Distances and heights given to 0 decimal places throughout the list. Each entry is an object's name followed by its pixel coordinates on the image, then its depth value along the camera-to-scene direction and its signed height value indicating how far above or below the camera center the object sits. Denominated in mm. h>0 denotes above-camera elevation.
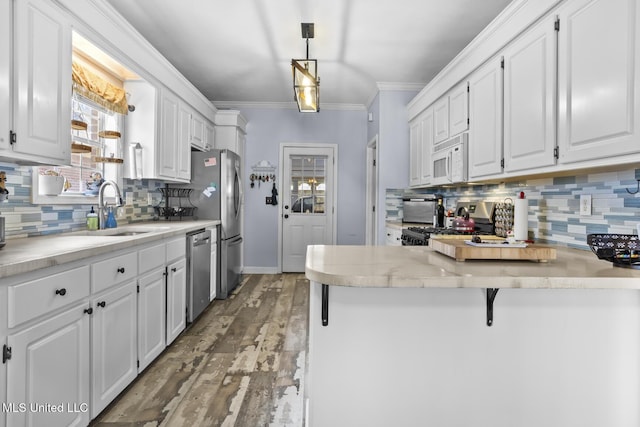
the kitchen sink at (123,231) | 2533 -178
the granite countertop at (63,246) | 1354 -191
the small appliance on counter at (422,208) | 4002 +19
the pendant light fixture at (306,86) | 2507 +865
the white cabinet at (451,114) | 2939 +839
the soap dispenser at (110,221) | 2781 -106
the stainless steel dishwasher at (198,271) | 3217 -591
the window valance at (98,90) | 2516 +873
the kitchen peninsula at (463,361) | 1328 -550
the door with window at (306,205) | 5516 +59
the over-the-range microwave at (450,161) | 2943 +427
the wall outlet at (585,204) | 2004 +36
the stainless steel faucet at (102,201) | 2644 +44
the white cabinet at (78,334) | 1327 -584
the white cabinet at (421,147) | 3743 +674
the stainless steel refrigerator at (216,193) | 4156 +173
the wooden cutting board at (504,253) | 1431 -167
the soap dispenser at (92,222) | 2600 -107
